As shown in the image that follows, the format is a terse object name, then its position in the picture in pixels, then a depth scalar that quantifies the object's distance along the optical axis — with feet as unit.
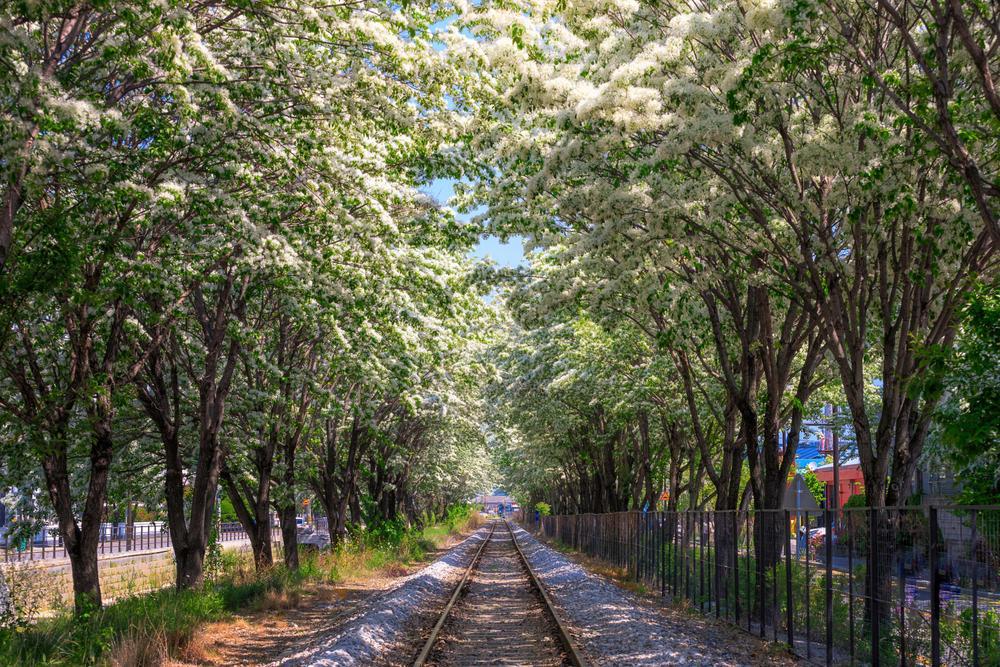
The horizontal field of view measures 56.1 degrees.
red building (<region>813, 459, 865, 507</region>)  172.94
